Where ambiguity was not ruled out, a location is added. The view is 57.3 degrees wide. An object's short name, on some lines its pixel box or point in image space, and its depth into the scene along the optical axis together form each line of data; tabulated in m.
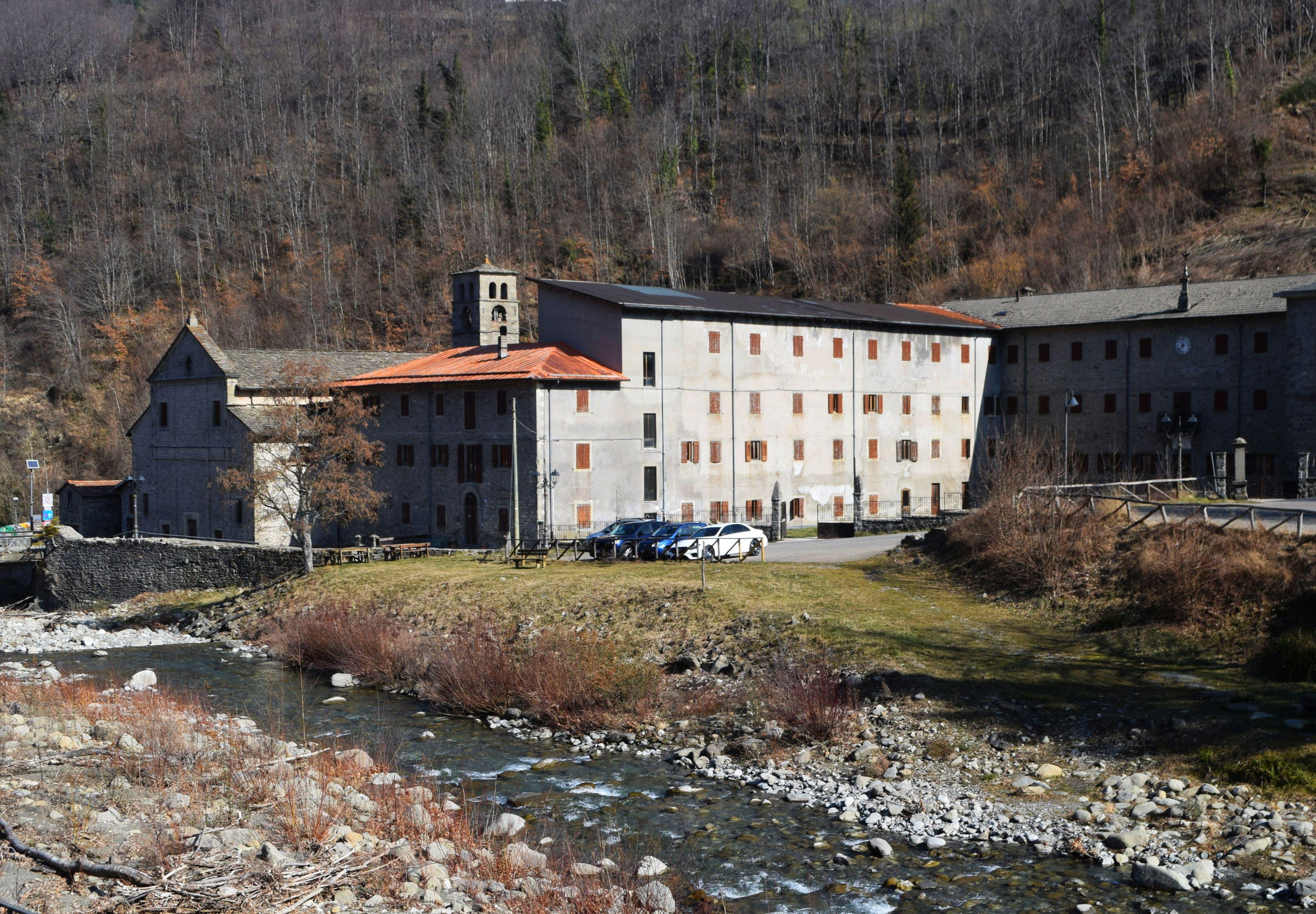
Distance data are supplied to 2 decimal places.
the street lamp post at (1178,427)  58.91
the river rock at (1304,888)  16.22
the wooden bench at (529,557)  41.91
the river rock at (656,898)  16.08
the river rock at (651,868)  17.36
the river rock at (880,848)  18.48
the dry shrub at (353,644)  32.44
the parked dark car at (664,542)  41.81
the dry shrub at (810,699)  24.12
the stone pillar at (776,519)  49.28
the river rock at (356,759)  21.83
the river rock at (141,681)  30.03
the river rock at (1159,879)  16.80
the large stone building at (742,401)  51.53
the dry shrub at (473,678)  28.45
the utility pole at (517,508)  48.22
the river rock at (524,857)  17.02
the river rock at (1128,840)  18.17
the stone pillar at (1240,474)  44.41
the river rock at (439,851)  16.72
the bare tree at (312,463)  46.88
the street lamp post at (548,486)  49.00
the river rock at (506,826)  18.93
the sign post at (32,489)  66.06
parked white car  41.66
